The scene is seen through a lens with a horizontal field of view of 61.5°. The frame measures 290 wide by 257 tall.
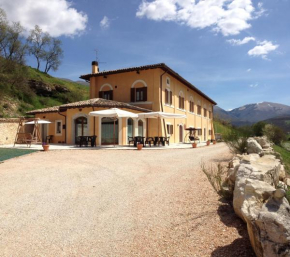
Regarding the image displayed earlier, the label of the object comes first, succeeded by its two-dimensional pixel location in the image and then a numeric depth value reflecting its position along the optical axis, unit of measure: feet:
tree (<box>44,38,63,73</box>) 151.27
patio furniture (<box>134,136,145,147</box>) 51.10
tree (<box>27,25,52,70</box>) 140.20
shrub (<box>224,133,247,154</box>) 28.37
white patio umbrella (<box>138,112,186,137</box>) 53.98
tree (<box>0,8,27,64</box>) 105.91
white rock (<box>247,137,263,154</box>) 23.80
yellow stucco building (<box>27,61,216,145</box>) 56.49
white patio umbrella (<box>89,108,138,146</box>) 47.24
